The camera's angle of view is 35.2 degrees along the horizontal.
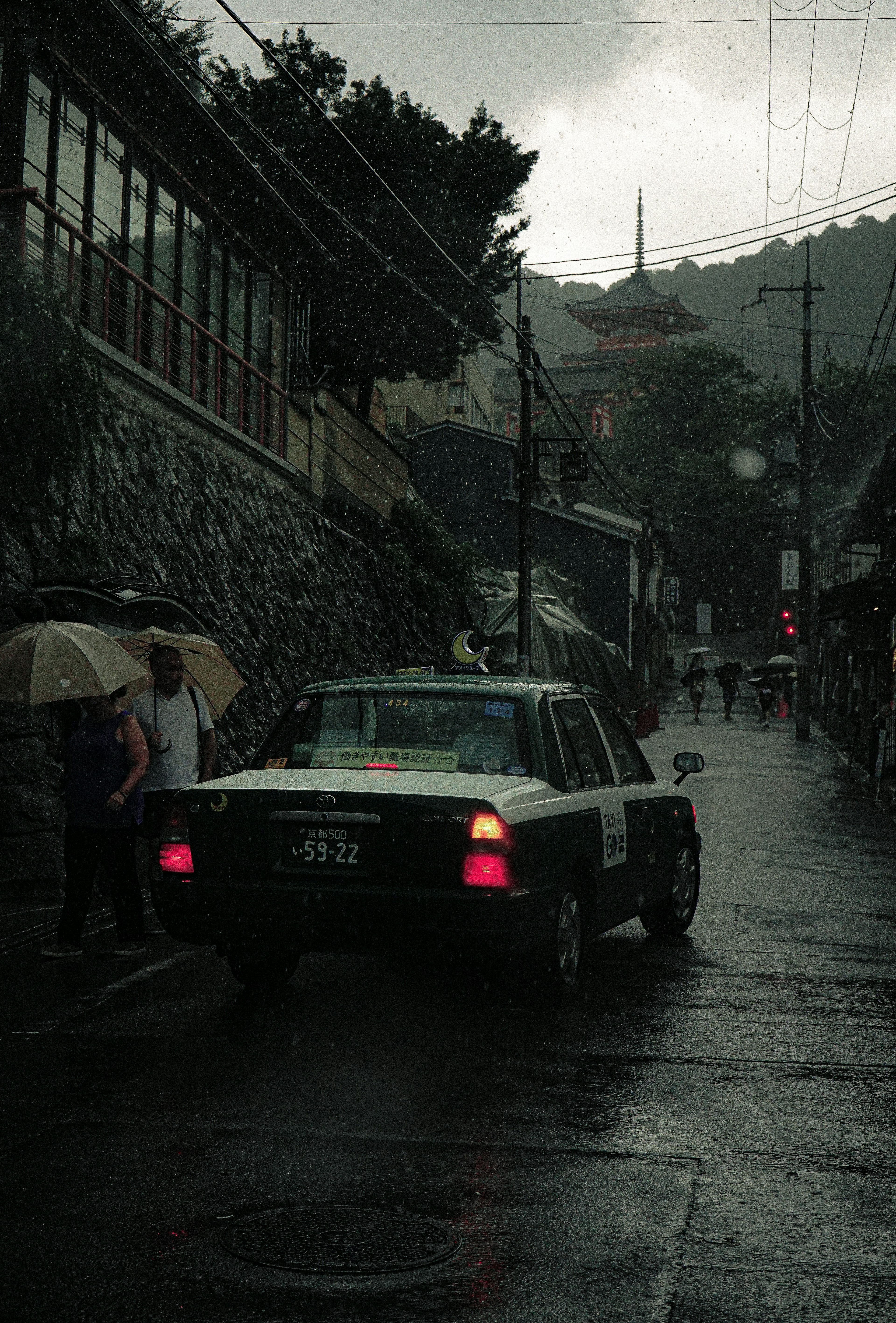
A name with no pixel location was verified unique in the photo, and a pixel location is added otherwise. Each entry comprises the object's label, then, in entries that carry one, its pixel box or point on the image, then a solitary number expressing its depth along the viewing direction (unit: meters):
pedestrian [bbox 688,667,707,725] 45.22
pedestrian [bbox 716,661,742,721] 45.84
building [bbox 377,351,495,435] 56.84
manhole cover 3.82
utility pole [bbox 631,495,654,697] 58.84
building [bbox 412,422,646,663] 50.88
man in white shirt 9.27
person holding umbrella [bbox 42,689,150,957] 8.27
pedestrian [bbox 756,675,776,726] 43.72
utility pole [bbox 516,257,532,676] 28.45
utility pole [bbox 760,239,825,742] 36.91
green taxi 6.41
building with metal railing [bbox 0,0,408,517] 16.06
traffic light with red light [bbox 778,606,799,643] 47.41
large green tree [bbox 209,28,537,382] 32.94
